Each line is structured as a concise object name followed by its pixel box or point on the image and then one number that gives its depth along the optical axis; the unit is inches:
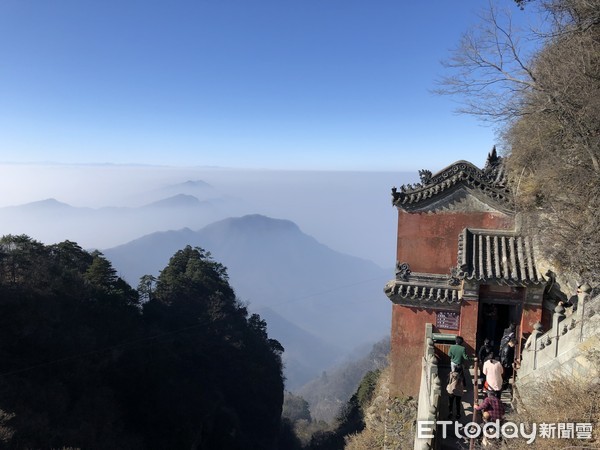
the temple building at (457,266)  472.1
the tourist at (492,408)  309.4
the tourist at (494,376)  333.4
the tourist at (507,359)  423.2
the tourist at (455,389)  353.4
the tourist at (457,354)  380.5
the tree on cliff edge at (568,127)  362.0
